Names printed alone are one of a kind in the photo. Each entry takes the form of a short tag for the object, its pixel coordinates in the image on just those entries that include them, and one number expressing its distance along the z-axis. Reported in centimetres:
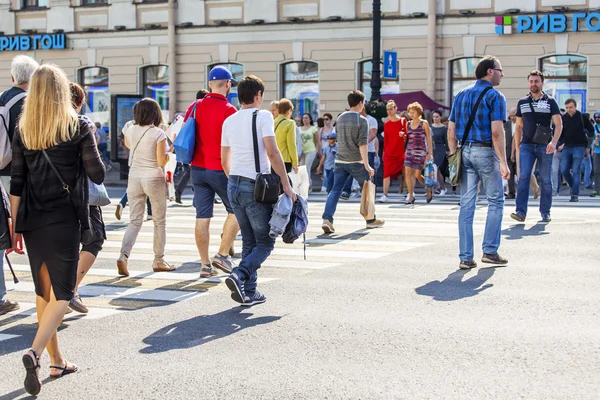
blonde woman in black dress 557
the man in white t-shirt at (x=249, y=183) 782
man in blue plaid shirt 970
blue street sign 2625
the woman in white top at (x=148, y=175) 978
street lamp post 2556
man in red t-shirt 932
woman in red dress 1889
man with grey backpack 741
